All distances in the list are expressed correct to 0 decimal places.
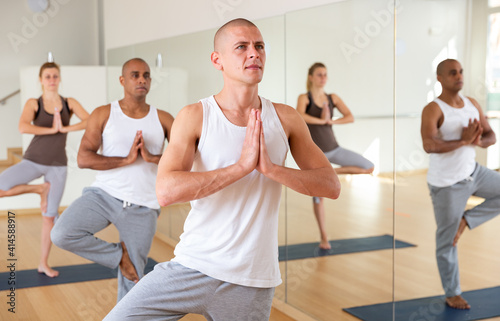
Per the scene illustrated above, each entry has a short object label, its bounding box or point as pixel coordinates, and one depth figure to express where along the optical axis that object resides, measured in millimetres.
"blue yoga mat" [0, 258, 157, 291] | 4271
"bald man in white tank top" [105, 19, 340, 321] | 1809
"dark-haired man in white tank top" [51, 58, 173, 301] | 3240
